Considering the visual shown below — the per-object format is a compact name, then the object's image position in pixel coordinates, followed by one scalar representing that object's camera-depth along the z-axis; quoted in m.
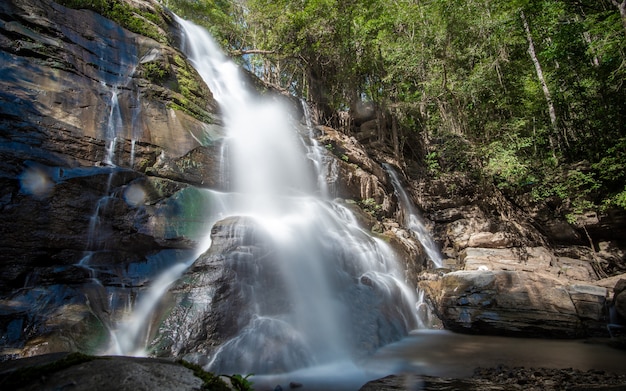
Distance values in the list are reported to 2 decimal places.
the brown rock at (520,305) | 7.78
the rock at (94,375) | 1.90
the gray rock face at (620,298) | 7.62
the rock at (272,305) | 5.71
